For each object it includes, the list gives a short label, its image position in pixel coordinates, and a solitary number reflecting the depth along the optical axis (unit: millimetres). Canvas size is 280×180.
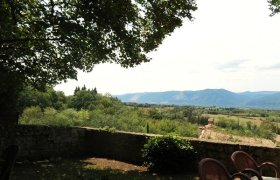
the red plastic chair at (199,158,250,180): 2868
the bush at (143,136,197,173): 6521
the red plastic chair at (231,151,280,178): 3524
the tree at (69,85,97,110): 21553
